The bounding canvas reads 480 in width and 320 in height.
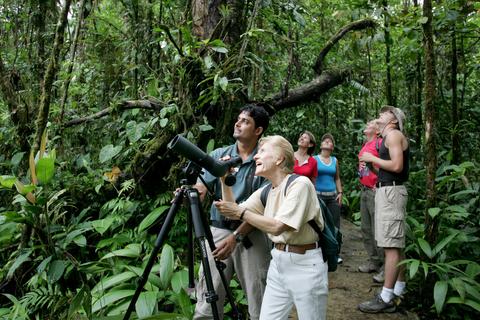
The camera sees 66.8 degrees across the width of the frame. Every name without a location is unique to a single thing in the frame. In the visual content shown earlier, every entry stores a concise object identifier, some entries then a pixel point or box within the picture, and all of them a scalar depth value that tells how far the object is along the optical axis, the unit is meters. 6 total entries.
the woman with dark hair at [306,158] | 4.57
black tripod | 1.90
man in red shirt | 4.28
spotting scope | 1.87
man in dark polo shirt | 2.39
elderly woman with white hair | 1.96
